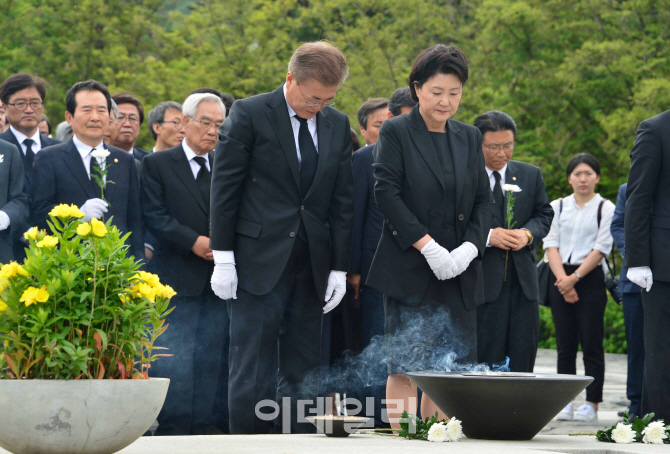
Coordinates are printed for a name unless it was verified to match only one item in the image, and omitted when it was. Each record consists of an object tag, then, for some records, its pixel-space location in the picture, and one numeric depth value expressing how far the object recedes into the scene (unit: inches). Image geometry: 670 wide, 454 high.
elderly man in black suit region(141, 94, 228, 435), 496.1
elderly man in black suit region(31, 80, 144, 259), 485.4
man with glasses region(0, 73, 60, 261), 551.8
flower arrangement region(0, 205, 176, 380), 268.8
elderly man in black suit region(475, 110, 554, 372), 483.2
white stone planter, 264.2
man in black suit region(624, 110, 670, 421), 427.8
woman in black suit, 397.1
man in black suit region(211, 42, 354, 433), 387.2
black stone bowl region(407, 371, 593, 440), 334.0
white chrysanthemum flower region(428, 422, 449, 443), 338.3
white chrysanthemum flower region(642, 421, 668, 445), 350.0
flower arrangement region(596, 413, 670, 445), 349.4
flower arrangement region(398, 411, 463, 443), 338.6
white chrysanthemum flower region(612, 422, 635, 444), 348.2
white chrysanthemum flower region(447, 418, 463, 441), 338.6
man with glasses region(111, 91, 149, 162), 633.6
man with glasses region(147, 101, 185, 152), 639.8
